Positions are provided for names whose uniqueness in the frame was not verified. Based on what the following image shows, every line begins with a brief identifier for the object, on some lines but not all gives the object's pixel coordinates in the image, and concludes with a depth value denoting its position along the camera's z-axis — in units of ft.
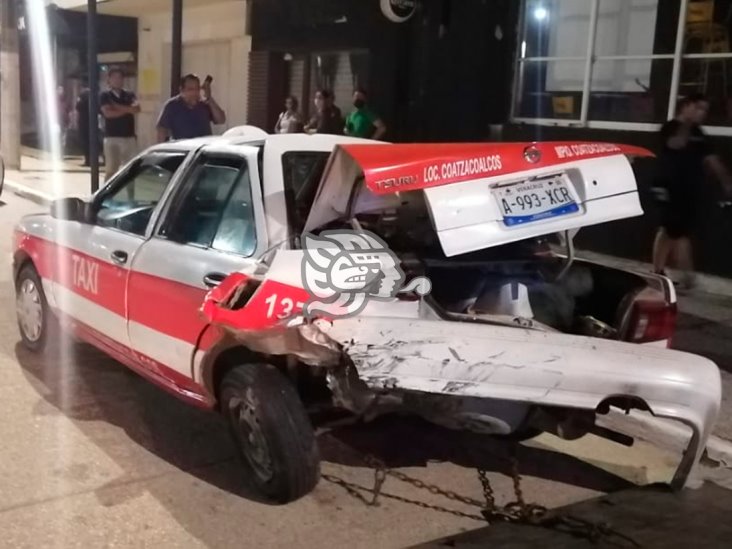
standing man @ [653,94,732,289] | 24.84
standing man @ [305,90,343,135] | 41.09
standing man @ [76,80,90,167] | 64.13
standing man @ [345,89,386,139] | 38.22
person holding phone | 29.86
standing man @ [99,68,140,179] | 35.53
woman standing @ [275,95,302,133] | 43.47
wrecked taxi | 11.13
